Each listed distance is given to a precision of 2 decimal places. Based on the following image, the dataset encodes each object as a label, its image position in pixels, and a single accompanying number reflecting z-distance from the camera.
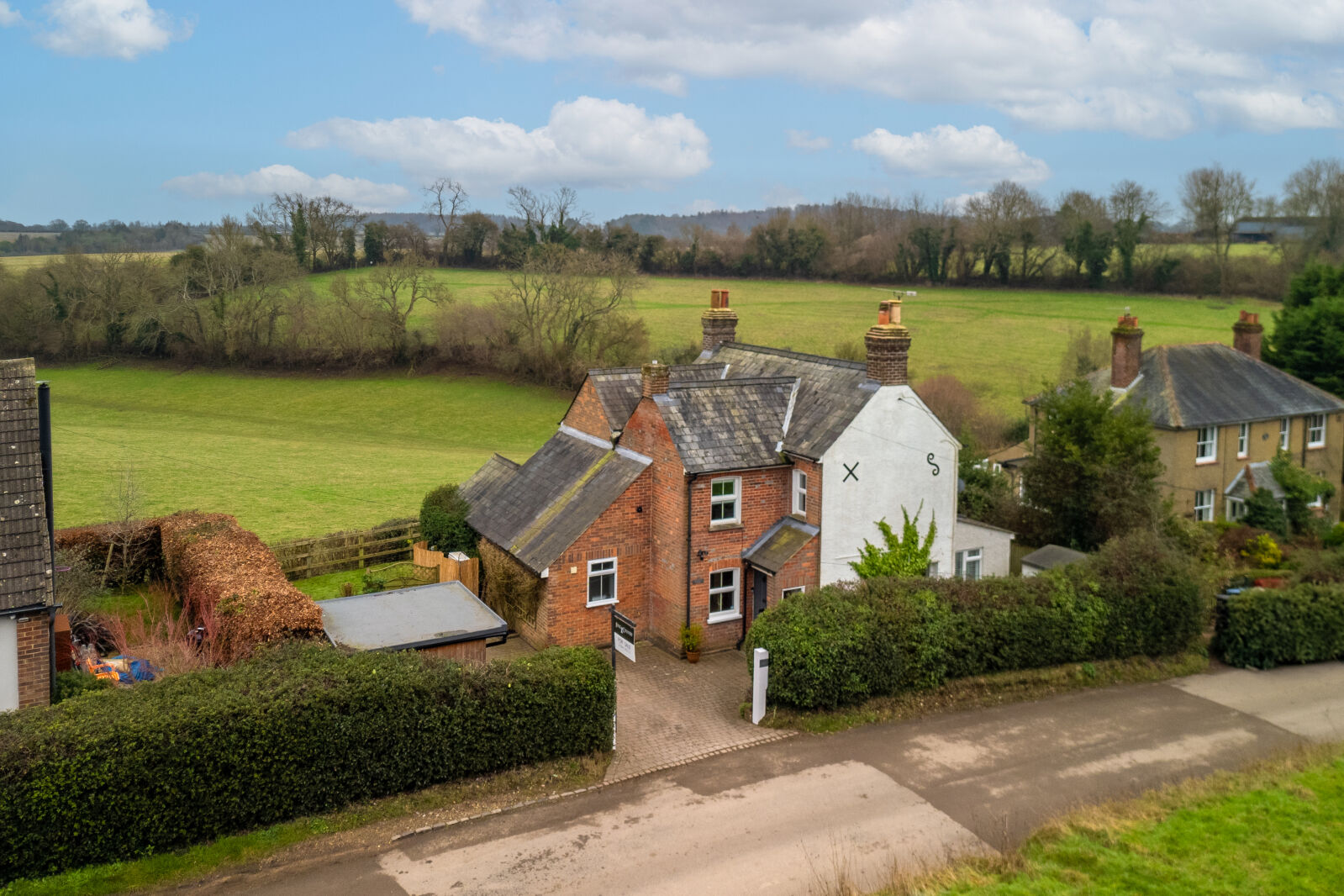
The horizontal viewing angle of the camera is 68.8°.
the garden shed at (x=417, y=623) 19.12
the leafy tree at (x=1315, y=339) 43.53
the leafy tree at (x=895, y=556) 23.61
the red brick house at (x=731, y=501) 22.94
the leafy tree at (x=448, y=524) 27.05
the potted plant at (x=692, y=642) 22.62
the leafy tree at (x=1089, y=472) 30.16
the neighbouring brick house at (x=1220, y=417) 36.16
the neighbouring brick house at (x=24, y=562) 15.12
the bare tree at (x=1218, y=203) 78.38
